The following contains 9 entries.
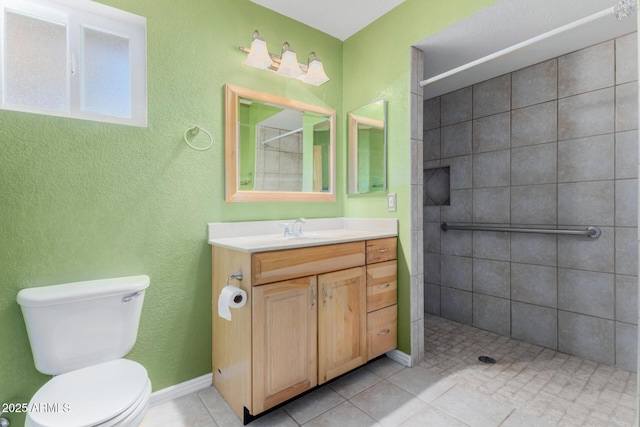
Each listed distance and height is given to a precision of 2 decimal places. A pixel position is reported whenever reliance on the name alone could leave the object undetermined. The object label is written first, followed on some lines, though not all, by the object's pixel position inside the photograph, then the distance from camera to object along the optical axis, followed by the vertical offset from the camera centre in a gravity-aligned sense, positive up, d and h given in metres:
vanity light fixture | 1.82 +0.97
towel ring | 1.73 +0.46
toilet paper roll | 1.37 -0.42
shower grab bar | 1.99 -0.15
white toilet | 1.03 -0.63
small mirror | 2.16 +0.48
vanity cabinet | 1.42 -0.60
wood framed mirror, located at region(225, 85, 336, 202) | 1.88 +0.44
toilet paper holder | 1.46 -0.32
